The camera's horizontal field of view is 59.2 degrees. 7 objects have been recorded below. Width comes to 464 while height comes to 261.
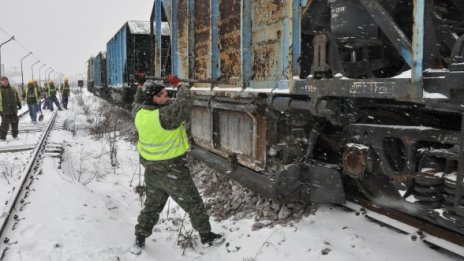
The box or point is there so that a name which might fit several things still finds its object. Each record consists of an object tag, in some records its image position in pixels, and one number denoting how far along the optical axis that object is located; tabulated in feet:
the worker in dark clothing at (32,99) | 50.28
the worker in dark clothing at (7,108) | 36.60
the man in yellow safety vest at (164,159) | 13.38
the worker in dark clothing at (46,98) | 74.09
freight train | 9.25
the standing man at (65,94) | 80.07
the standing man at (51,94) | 70.56
